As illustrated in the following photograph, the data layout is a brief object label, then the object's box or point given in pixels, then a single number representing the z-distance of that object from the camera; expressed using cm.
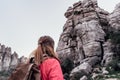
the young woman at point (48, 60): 123
